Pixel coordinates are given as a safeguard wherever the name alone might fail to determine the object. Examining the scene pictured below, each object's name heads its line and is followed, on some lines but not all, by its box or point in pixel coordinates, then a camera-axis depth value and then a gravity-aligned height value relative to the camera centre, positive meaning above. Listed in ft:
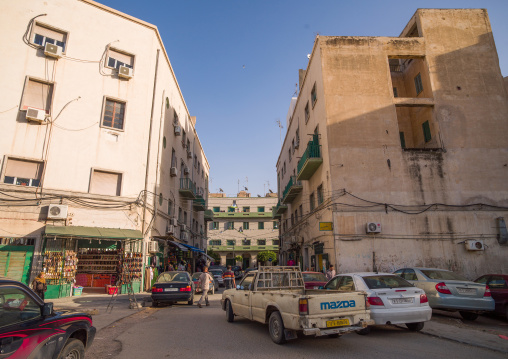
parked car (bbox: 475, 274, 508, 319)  31.61 -2.41
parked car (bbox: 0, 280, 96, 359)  10.78 -2.19
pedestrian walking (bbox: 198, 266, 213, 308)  41.76 -2.28
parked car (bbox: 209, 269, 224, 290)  81.32 -1.81
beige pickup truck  18.79 -2.80
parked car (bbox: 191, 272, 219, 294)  59.47 -3.05
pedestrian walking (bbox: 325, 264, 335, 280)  48.26 -1.00
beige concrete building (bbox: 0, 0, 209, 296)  50.24 +23.40
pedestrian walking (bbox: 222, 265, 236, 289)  63.14 -2.10
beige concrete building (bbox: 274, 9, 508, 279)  52.54 +19.36
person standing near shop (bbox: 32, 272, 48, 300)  40.47 -2.11
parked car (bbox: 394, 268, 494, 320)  28.89 -2.68
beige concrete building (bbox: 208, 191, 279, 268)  188.96 +21.93
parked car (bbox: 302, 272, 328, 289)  38.04 -1.63
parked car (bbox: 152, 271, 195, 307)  42.65 -2.94
